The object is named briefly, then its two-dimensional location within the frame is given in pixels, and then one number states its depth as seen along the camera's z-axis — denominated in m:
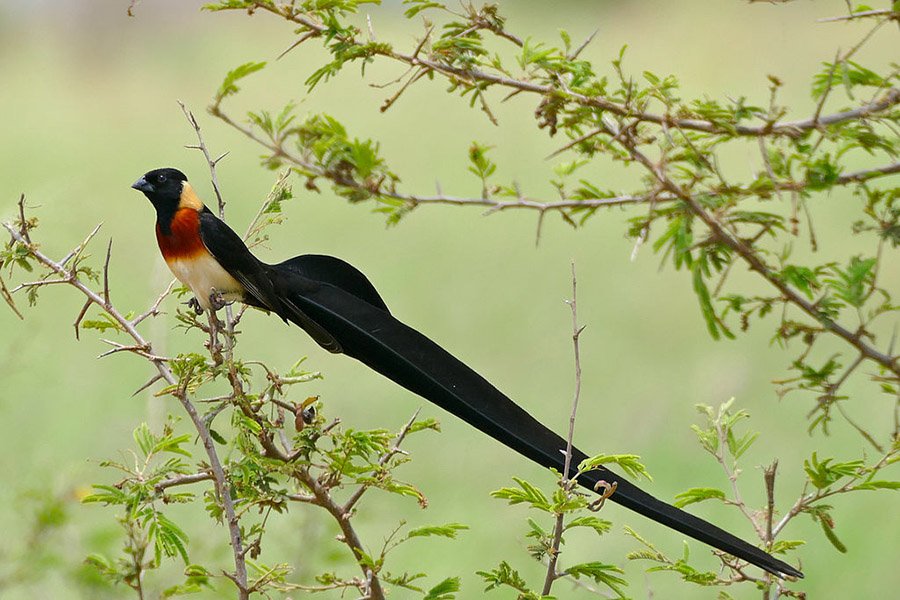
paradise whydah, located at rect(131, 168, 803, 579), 5.89
